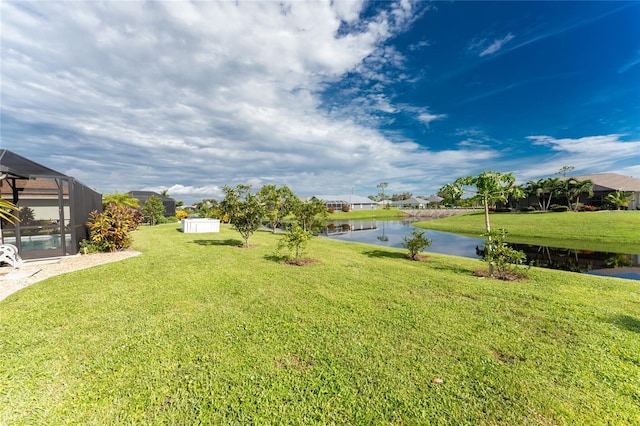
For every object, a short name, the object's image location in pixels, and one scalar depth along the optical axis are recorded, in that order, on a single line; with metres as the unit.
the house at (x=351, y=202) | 68.31
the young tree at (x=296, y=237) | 9.24
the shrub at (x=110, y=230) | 10.76
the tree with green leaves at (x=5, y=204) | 4.29
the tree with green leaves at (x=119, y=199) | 20.57
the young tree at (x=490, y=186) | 7.67
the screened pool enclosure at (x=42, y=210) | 8.78
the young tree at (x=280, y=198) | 21.17
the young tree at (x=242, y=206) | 11.92
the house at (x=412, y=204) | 74.40
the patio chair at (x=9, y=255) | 7.82
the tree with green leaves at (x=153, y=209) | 28.72
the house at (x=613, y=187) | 32.62
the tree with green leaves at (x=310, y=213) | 21.58
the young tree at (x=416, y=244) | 10.47
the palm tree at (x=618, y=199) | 30.03
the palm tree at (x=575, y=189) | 32.44
